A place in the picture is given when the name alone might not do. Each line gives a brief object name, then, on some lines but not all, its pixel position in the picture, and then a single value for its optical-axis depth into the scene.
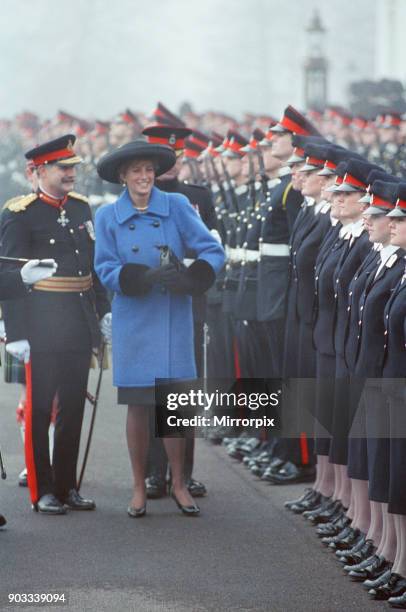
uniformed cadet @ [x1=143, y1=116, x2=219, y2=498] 18.17
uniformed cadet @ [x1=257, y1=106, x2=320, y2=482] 19.27
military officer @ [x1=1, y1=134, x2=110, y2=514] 17.27
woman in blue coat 16.80
